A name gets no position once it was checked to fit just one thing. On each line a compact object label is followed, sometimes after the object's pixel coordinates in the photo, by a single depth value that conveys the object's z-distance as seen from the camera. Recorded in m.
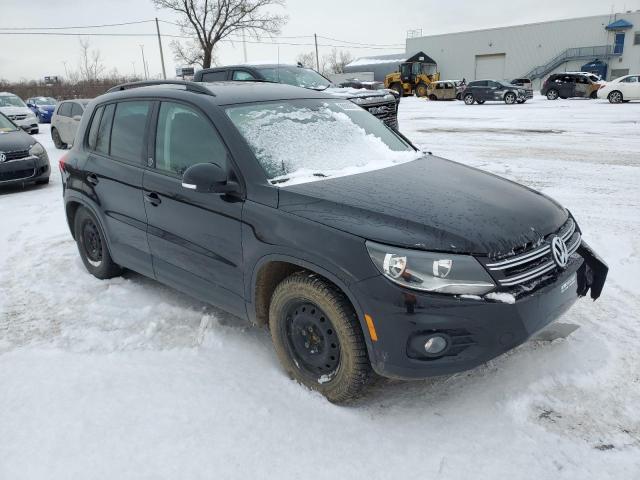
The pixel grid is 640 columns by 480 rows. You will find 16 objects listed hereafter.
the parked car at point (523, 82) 38.19
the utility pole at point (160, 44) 46.69
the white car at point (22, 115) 19.28
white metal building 49.19
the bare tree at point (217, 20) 42.75
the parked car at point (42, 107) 27.16
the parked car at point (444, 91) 35.53
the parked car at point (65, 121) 14.06
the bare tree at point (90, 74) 68.88
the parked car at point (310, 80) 10.60
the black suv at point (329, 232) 2.44
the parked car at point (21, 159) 8.86
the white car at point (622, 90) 24.64
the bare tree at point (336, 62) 101.72
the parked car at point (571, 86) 29.31
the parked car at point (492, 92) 28.48
